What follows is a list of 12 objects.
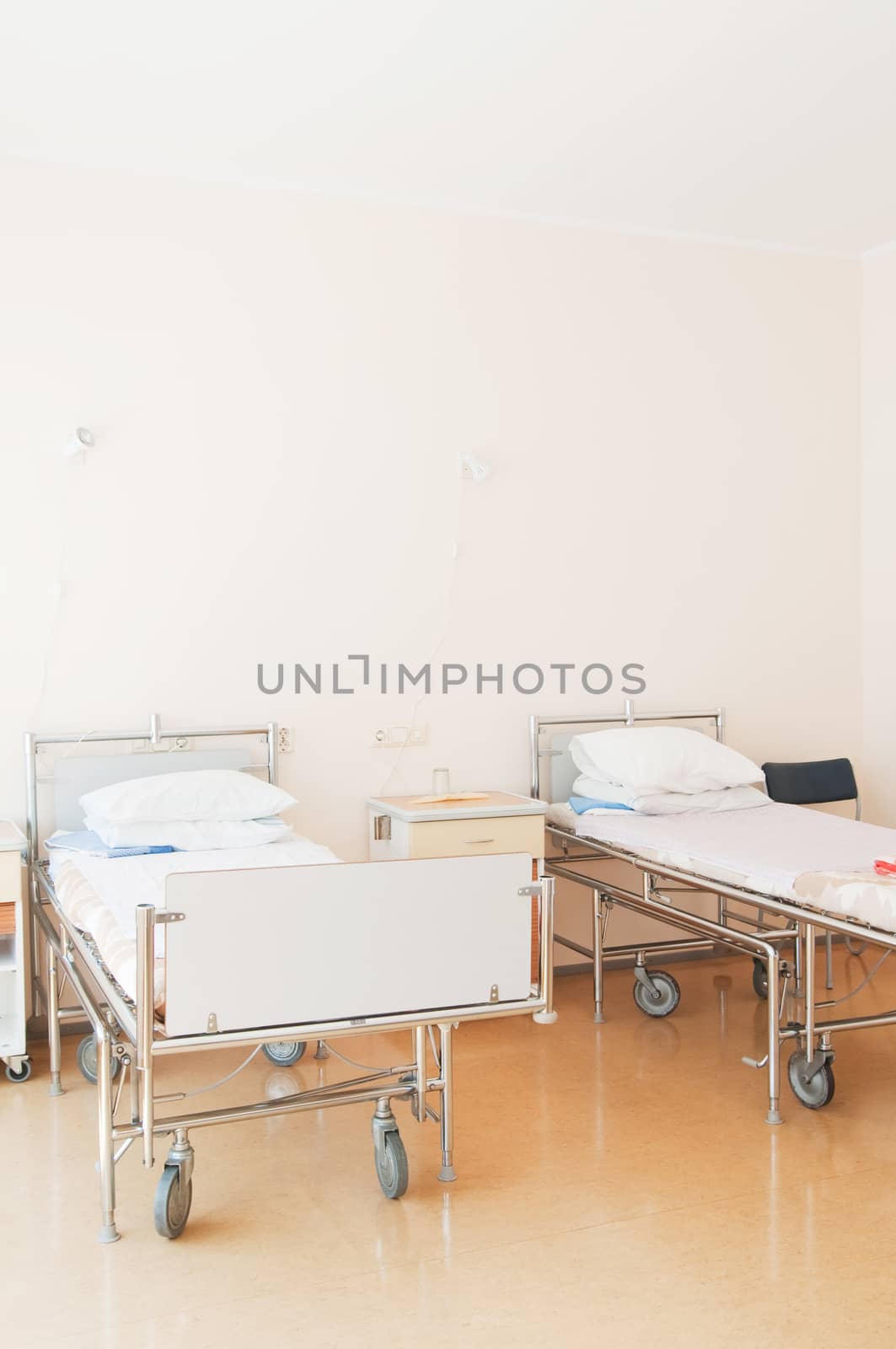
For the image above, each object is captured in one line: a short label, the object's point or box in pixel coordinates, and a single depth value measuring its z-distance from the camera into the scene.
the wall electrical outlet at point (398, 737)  4.48
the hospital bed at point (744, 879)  3.17
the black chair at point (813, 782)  4.79
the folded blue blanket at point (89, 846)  3.56
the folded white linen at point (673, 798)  4.26
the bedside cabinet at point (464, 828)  4.01
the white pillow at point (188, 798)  3.69
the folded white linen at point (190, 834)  3.61
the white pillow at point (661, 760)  4.30
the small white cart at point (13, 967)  3.48
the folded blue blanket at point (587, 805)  4.34
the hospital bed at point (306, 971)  2.35
